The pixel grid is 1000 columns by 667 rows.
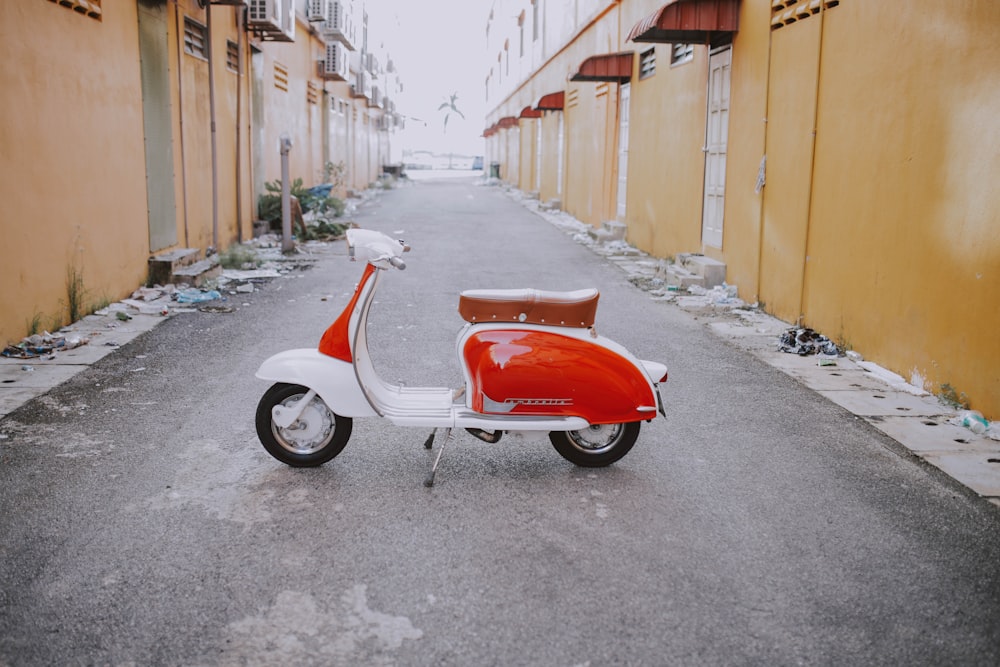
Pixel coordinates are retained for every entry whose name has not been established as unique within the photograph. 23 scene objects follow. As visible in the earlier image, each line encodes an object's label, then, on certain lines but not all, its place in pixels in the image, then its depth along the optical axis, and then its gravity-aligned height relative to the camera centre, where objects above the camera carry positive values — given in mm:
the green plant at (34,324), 6866 -1190
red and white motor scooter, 4254 -956
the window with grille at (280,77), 16766 +1760
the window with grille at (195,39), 10930 +1605
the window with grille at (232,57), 12992 +1638
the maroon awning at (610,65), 14875 +1796
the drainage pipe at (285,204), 13109 -484
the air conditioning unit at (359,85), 29281 +2826
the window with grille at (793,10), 7531 +1469
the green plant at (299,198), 15078 -548
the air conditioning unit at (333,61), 22156 +2674
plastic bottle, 4980 -1330
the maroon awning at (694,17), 9484 +1672
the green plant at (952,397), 5367 -1295
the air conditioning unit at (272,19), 13008 +2216
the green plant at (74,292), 7531 -1043
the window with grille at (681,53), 11758 +1631
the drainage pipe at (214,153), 11398 +213
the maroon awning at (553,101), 22875 +1845
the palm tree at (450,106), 87562 +6400
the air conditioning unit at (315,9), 19875 +3526
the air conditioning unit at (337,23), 20812 +3434
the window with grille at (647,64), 13770 +1733
